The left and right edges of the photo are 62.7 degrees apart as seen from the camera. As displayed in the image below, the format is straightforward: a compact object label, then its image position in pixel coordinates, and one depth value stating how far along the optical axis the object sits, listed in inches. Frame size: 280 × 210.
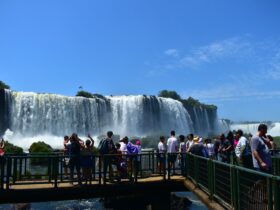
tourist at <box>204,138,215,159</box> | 358.2
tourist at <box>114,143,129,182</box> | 291.4
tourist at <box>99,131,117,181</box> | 287.6
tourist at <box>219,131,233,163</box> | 322.7
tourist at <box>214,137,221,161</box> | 351.2
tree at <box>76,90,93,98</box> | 1941.4
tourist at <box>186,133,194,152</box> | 335.8
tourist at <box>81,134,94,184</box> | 286.6
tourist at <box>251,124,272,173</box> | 185.7
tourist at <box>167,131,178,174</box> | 324.1
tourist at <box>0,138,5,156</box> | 295.8
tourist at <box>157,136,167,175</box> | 315.6
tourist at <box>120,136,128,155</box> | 325.8
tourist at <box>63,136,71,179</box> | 291.9
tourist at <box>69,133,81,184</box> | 285.2
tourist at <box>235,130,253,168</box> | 253.8
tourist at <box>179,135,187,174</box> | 324.8
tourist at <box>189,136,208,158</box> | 307.7
